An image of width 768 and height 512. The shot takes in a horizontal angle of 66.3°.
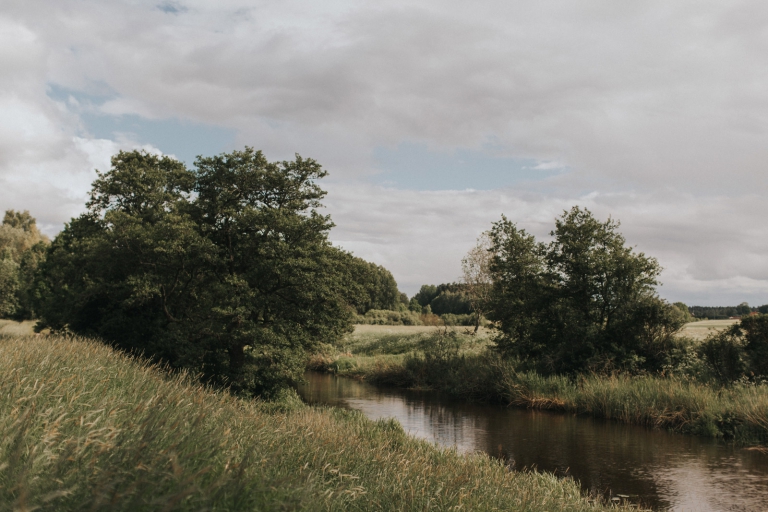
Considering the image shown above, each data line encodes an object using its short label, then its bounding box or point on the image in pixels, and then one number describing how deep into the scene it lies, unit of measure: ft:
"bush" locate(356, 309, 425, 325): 280.22
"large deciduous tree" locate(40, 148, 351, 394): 79.00
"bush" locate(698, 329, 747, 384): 79.46
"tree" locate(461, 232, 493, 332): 165.58
